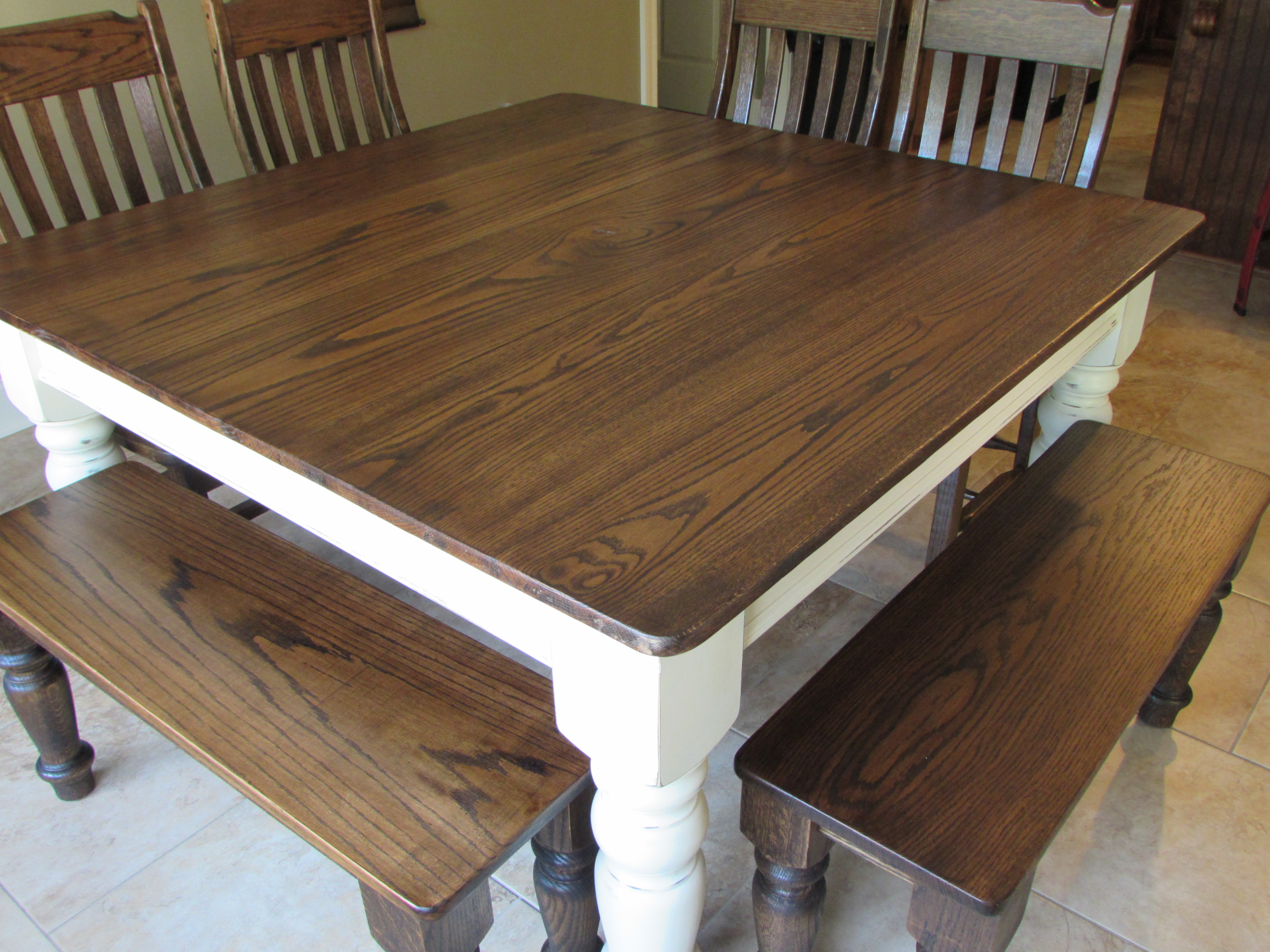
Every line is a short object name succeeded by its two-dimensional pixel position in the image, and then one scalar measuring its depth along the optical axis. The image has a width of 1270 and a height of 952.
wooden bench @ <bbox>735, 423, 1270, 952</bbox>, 0.92
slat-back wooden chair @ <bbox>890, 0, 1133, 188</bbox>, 1.58
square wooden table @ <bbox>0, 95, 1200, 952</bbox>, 0.83
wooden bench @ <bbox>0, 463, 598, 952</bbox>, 0.92
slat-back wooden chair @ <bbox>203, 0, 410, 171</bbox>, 1.80
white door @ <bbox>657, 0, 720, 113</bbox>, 4.59
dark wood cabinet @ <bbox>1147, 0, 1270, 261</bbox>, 3.01
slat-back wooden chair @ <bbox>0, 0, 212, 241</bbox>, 1.56
